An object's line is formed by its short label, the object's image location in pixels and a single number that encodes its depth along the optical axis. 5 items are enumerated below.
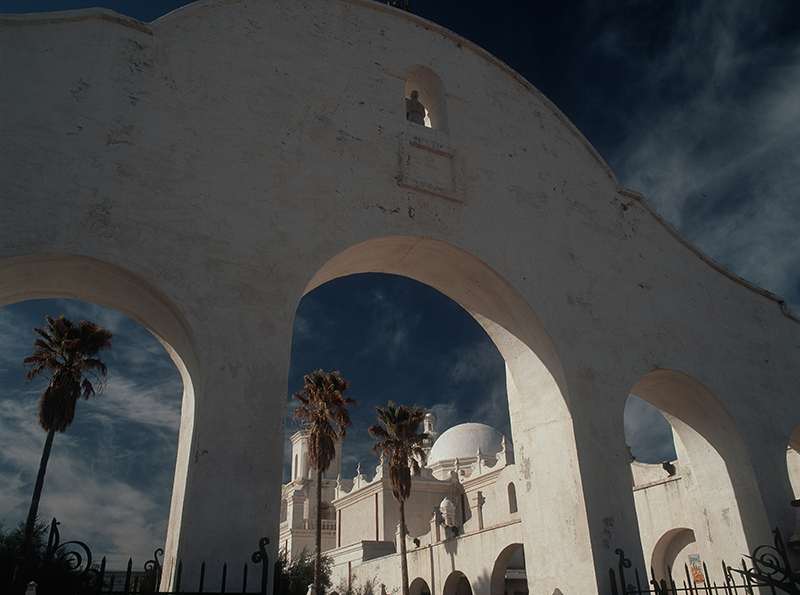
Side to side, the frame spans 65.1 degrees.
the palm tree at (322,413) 21.12
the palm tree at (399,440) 23.70
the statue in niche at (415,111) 9.70
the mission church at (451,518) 16.95
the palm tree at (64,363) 15.00
